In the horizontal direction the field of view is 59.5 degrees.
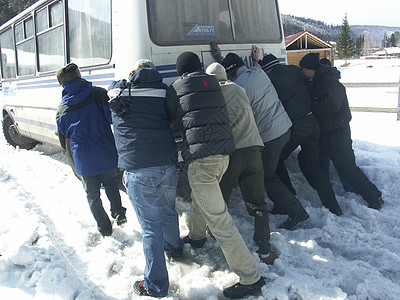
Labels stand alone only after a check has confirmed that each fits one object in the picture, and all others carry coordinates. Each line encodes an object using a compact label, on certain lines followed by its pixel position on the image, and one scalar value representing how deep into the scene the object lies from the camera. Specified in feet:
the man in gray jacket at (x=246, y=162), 10.27
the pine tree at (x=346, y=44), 257.75
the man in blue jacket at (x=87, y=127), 11.87
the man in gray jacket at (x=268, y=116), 11.93
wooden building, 73.15
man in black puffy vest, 9.08
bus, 12.76
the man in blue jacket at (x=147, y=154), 9.29
